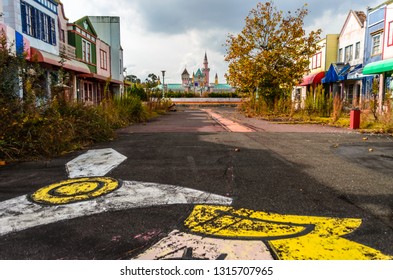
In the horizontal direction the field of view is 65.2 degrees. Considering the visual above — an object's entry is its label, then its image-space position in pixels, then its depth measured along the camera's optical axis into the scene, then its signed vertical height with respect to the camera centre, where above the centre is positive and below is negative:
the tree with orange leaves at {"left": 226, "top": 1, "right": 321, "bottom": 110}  20.20 +3.38
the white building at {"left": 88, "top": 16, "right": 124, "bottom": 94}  34.28 +7.79
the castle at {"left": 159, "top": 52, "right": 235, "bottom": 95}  106.94 +10.66
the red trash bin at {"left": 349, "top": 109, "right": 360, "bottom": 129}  11.48 -0.50
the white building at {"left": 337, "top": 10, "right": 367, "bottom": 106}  23.35 +4.63
